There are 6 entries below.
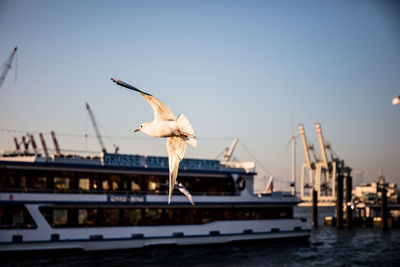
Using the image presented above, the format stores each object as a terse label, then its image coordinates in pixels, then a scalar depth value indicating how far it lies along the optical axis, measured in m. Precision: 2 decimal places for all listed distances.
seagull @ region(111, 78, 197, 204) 7.34
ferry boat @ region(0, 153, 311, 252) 30.59
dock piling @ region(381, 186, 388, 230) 57.38
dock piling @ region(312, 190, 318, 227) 62.38
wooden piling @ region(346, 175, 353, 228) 59.84
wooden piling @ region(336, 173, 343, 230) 58.09
